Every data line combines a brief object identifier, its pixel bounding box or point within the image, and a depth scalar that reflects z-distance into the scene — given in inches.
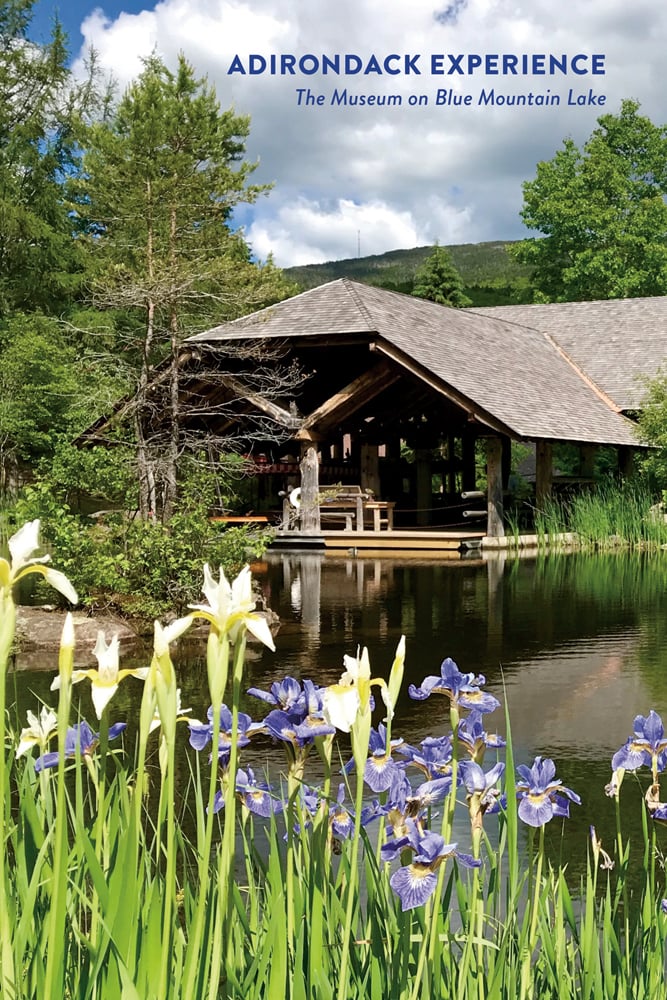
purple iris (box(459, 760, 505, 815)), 86.7
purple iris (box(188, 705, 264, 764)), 90.9
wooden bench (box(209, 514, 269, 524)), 863.7
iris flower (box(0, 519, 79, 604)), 53.7
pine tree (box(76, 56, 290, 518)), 1439.5
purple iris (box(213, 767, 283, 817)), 98.1
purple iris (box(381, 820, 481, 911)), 71.9
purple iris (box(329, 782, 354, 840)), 97.7
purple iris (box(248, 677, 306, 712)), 87.3
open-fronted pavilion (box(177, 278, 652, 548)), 881.5
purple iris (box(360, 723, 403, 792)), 86.0
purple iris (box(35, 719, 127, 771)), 86.7
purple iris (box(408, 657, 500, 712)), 93.5
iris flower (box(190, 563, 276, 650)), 56.6
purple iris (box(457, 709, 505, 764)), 93.7
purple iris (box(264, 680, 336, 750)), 84.4
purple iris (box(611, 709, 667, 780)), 99.8
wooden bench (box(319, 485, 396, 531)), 927.7
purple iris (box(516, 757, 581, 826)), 91.8
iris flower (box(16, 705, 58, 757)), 90.0
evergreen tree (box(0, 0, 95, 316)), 1434.5
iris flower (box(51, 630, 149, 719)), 63.6
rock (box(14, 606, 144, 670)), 387.9
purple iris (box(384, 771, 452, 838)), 81.1
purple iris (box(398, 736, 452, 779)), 93.2
